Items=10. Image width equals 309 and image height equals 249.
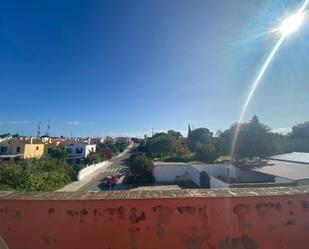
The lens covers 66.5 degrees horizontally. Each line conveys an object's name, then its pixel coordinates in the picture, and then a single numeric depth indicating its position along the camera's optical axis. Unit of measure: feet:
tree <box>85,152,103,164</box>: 132.77
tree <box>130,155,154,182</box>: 93.20
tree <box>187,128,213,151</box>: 189.30
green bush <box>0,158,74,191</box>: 55.39
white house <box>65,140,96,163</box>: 161.58
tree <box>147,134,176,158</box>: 157.38
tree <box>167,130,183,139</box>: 292.04
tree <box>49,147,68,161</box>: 131.35
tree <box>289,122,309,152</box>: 133.69
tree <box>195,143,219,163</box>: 128.16
